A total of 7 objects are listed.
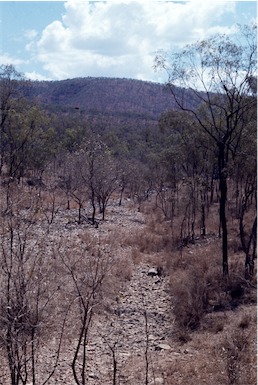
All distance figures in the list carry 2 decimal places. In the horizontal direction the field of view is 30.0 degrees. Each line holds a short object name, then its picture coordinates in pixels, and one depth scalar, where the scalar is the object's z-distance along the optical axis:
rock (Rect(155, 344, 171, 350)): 9.20
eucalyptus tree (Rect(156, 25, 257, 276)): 12.46
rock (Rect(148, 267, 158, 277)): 14.48
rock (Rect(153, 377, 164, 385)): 7.65
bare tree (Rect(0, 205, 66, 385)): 5.61
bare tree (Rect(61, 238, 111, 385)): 8.25
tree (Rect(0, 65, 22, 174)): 20.73
